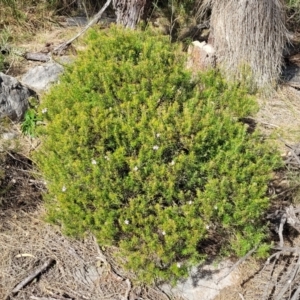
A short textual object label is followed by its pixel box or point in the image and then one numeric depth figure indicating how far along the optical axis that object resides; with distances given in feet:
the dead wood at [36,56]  14.49
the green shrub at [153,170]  7.52
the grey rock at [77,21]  16.61
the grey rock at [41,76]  13.08
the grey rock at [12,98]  11.80
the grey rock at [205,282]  8.27
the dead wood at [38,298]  8.18
